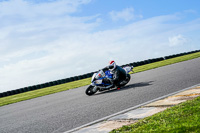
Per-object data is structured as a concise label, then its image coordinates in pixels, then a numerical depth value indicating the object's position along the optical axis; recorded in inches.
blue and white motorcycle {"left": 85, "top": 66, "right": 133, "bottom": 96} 440.9
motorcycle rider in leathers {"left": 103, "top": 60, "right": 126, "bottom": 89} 448.5
